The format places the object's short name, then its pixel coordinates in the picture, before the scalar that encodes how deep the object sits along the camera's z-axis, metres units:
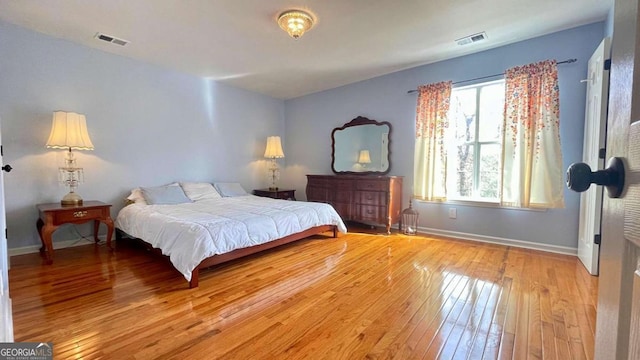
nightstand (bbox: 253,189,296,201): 5.07
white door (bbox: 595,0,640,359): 0.39
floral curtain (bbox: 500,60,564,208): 3.16
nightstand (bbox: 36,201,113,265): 2.81
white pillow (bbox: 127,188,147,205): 3.62
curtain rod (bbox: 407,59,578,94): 3.09
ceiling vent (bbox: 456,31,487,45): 3.19
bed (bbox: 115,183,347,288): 2.38
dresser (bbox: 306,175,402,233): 4.11
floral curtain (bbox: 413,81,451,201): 3.94
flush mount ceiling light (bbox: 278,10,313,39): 2.60
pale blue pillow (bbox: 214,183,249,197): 4.50
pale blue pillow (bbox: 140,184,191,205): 3.61
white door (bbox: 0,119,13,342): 1.22
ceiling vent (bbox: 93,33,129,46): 3.10
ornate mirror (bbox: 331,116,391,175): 4.59
